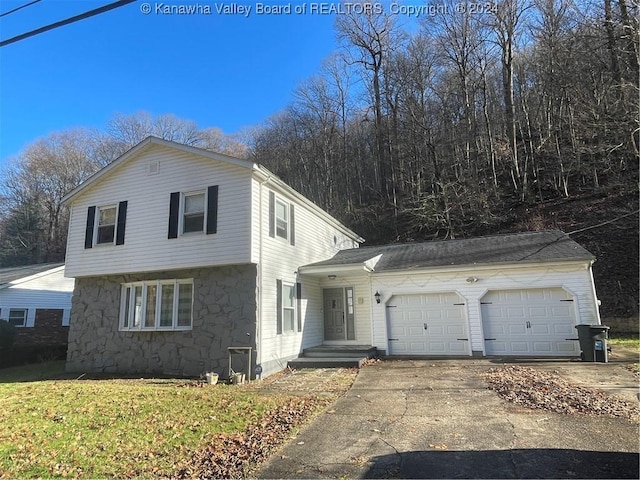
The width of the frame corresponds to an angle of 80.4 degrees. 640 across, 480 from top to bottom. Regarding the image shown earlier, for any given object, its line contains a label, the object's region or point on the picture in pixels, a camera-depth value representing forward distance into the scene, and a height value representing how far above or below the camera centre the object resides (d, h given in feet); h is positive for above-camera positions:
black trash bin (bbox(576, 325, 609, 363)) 31.12 -3.11
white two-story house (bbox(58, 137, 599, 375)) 33.50 +2.97
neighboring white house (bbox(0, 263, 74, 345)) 57.06 +2.84
